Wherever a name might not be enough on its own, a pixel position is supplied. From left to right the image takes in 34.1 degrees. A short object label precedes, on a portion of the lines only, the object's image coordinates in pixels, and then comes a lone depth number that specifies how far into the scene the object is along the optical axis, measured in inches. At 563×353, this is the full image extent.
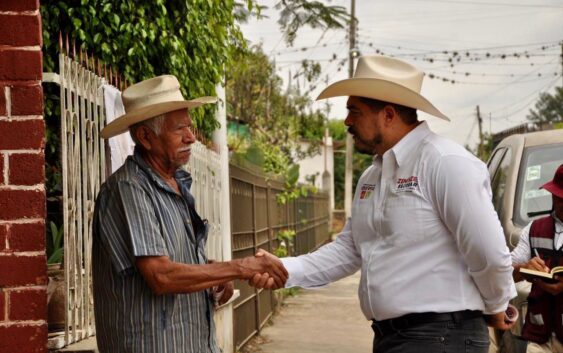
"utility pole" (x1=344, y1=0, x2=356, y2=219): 1395.2
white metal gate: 189.8
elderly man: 143.6
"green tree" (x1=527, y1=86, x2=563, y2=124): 3978.8
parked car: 288.0
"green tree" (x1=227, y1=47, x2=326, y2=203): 1181.1
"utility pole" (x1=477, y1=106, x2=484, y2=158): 2245.8
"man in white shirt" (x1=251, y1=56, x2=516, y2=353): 147.3
